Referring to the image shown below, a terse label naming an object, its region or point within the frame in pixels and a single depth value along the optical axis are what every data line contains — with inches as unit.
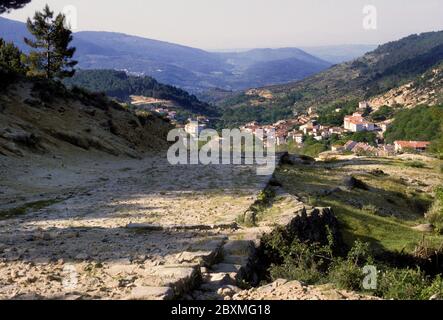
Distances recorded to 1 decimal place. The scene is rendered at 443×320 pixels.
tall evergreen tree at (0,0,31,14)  1107.9
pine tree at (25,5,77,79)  1330.0
